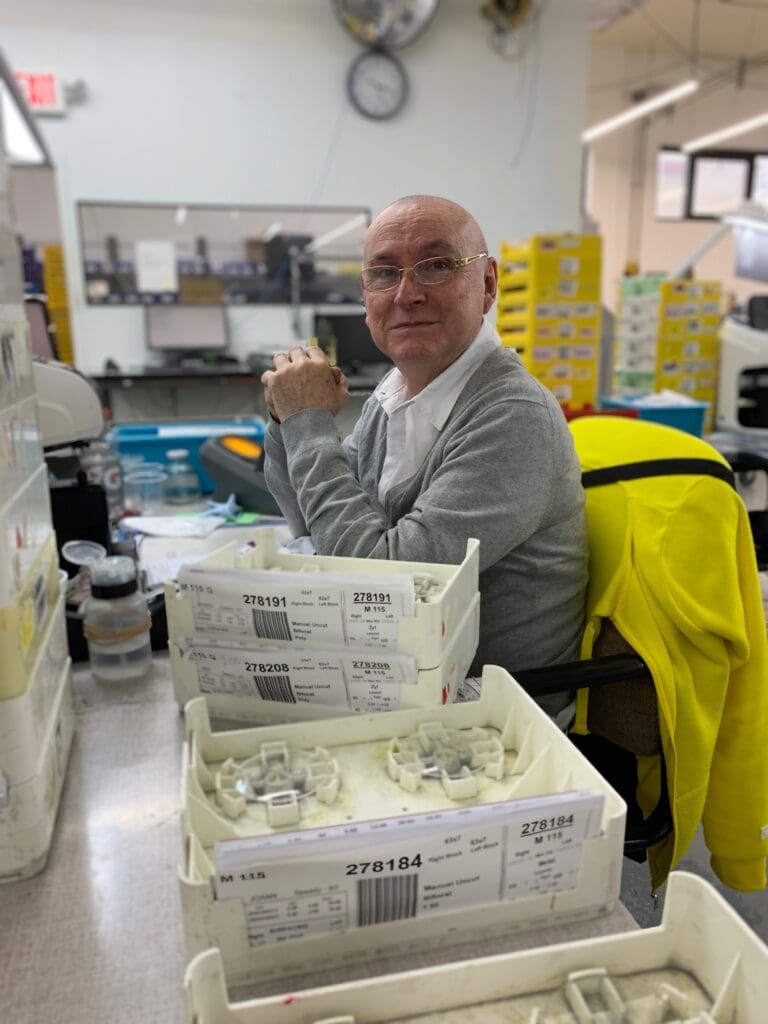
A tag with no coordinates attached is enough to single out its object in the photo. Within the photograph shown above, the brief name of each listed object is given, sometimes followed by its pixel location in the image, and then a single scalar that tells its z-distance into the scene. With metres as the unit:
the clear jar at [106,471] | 1.62
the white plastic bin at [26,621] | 0.65
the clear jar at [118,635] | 1.04
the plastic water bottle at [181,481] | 2.15
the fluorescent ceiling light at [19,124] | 2.16
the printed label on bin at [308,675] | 0.72
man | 0.96
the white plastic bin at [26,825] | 0.65
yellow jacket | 1.04
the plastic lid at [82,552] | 1.28
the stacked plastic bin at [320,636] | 0.71
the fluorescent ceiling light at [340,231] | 5.12
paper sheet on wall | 4.88
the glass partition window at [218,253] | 4.85
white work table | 0.54
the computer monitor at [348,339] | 3.30
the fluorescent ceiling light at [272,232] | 5.04
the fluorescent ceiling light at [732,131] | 7.66
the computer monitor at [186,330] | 4.96
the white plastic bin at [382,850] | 0.49
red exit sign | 4.48
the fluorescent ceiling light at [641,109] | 6.15
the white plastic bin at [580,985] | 0.43
